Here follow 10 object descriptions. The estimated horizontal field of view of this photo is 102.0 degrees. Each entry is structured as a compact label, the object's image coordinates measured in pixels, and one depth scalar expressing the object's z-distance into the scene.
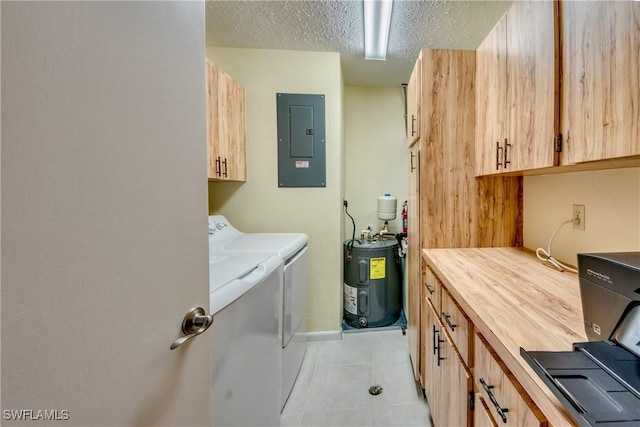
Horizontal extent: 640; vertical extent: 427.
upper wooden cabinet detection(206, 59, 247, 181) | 1.73
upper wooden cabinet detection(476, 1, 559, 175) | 0.95
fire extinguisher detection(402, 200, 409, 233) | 2.75
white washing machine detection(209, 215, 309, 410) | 1.57
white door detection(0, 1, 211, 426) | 0.33
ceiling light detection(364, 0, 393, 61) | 1.61
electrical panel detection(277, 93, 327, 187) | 2.27
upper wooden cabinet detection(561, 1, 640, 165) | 0.65
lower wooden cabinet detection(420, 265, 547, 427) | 0.62
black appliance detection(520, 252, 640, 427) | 0.42
